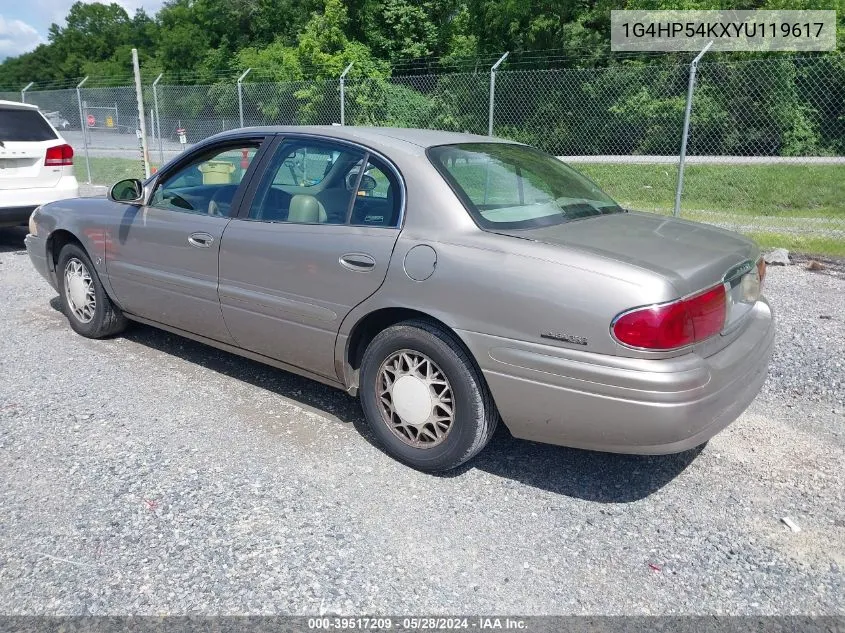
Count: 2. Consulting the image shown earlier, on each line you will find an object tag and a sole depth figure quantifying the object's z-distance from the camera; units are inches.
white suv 324.8
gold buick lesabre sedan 112.0
